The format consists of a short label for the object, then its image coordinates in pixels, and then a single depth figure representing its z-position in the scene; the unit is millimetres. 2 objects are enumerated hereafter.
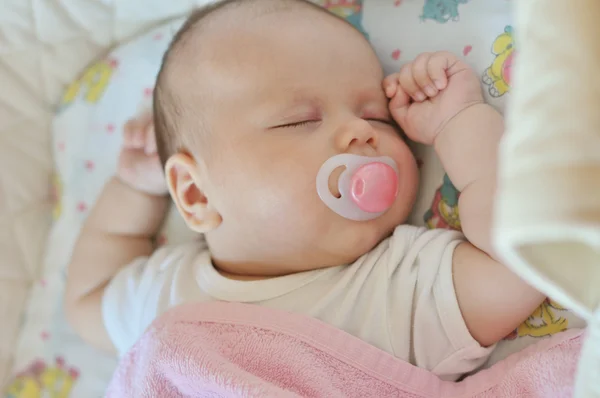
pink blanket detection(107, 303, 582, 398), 737
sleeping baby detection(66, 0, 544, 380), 798
